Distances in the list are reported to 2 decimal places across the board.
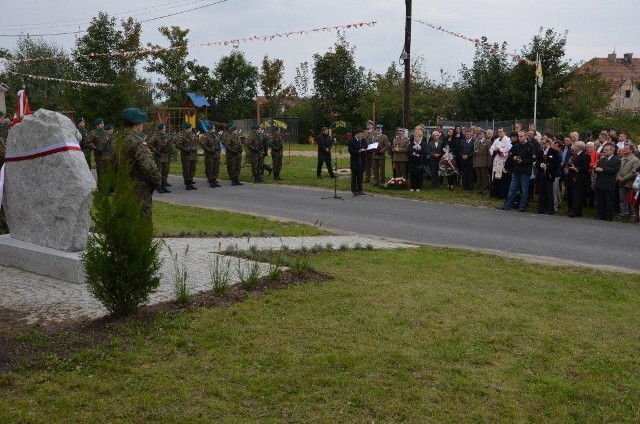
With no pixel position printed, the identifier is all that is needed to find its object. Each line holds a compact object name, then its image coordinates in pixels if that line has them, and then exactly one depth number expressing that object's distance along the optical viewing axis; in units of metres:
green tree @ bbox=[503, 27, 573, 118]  33.91
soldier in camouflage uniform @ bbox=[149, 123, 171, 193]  22.27
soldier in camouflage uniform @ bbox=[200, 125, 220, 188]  23.88
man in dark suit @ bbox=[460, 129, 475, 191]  21.48
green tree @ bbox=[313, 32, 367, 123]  49.12
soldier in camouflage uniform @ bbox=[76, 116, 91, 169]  22.15
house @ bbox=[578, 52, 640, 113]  59.94
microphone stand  20.28
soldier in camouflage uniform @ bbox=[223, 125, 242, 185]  24.22
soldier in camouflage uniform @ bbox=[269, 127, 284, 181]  25.48
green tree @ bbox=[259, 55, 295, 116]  56.44
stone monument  8.70
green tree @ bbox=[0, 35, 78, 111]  47.16
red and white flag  11.05
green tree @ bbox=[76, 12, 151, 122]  28.69
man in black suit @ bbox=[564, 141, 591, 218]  17.14
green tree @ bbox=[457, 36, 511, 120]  36.41
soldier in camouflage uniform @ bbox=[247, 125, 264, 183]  24.69
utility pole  24.33
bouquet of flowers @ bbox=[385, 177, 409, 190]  22.44
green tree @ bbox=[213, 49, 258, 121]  51.69
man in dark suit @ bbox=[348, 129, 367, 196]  21.38
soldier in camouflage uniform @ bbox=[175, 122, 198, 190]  23.08
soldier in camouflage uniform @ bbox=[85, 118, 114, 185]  21.19
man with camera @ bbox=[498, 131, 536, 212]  18.08
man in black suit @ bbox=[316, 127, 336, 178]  25.33
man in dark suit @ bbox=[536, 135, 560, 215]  17.59
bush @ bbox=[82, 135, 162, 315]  6.63
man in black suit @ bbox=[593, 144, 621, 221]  16.52
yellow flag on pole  26.08
